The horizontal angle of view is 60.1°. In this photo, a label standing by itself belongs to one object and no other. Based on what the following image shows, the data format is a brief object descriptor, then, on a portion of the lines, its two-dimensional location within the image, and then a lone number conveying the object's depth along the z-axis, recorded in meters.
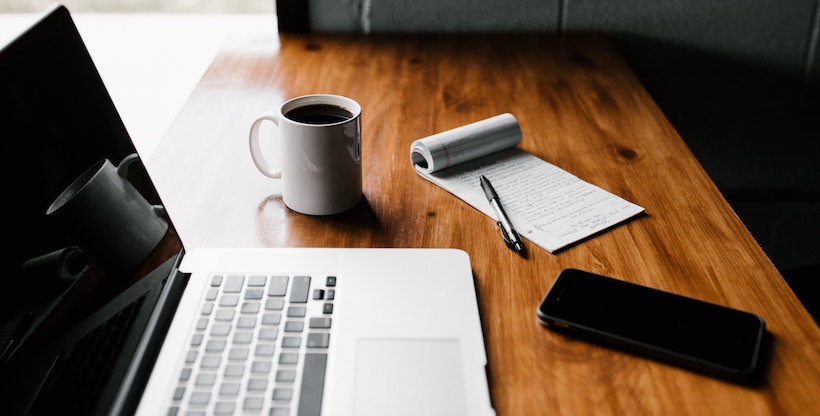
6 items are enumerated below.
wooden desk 0.59
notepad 0.81
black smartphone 0.60
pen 0.77
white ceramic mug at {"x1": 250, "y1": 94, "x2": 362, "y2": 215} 0.77
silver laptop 0.51
